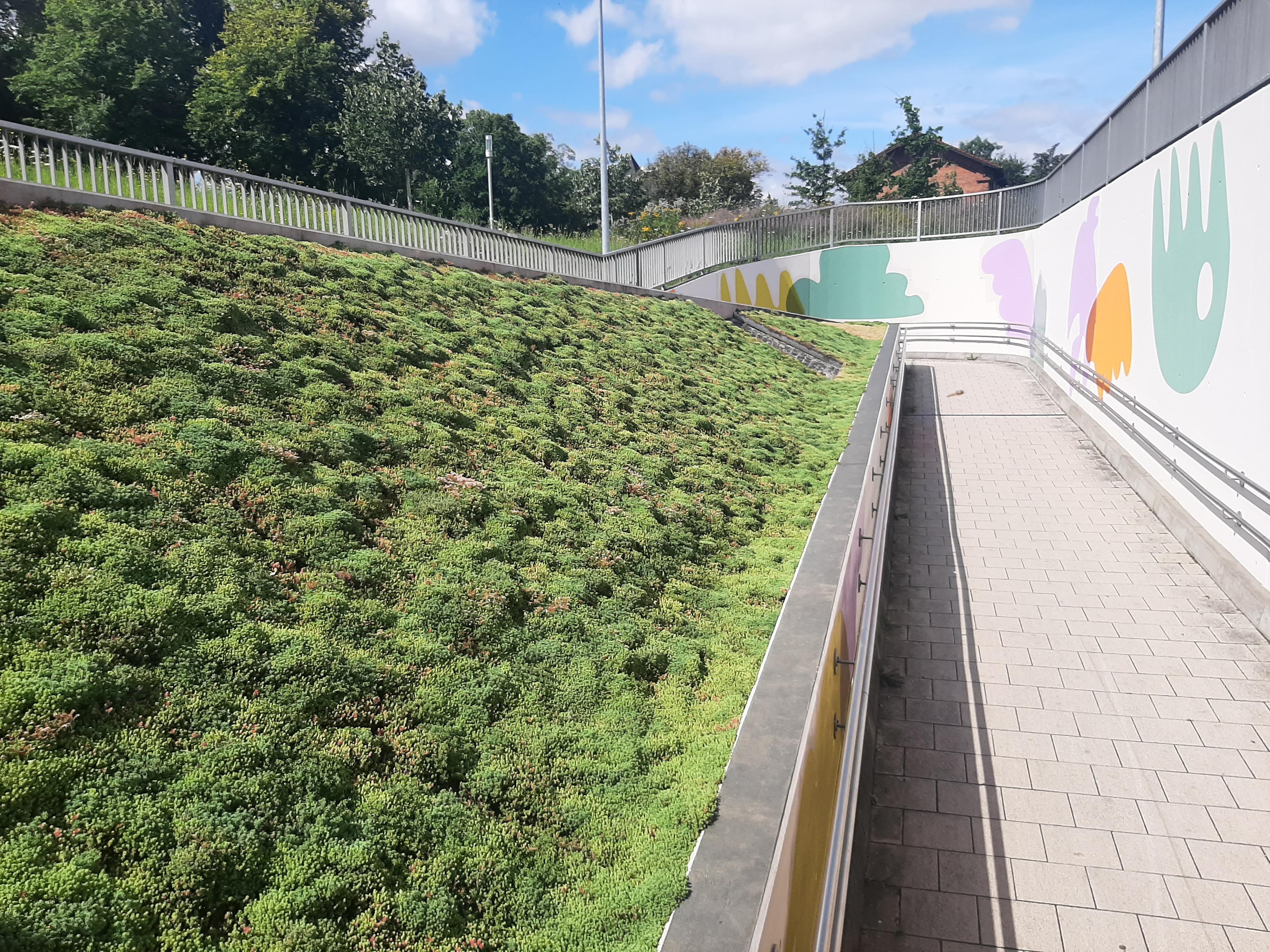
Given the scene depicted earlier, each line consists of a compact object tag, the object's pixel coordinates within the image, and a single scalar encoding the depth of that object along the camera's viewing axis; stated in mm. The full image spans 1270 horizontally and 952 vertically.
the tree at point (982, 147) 91812
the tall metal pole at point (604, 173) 23391
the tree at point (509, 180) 55562
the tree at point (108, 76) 40969
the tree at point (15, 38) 43375
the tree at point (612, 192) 58500
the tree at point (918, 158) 48094
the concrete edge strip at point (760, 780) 2992
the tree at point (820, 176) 54125
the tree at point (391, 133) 45312
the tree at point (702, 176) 61594
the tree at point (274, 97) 45094
